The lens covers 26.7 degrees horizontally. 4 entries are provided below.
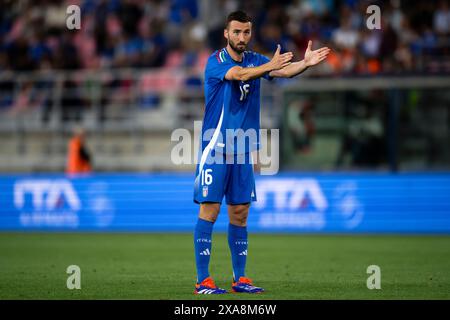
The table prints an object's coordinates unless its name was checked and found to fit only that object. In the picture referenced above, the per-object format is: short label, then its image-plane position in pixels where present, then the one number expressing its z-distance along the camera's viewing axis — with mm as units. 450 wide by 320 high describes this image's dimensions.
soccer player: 9258
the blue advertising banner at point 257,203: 18344
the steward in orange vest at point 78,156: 21406
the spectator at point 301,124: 19375
